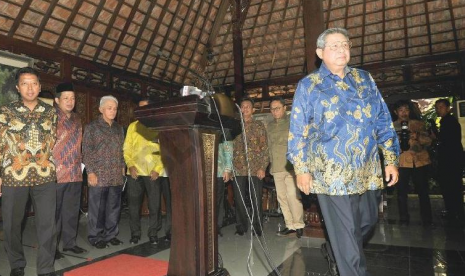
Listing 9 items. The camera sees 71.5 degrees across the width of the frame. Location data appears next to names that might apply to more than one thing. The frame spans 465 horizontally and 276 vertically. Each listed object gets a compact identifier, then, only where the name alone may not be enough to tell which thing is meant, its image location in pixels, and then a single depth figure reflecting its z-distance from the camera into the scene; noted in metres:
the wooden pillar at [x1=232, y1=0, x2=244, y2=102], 6.42
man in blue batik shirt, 1.68
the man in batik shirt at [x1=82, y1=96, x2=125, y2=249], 3.28
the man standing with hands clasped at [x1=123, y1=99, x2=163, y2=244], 3.35
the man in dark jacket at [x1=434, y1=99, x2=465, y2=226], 4.02
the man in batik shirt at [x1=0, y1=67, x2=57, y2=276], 2.24
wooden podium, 1.62
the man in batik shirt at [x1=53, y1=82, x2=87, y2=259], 3.04
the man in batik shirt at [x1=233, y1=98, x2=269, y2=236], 3.64
